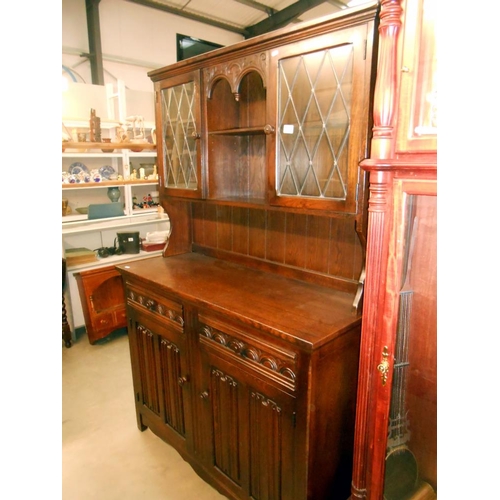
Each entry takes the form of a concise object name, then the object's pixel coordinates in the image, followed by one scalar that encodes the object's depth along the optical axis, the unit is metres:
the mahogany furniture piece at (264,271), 1.24
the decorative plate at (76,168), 3.60
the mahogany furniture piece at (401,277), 0.87
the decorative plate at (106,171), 3.77
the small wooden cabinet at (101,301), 3.11
